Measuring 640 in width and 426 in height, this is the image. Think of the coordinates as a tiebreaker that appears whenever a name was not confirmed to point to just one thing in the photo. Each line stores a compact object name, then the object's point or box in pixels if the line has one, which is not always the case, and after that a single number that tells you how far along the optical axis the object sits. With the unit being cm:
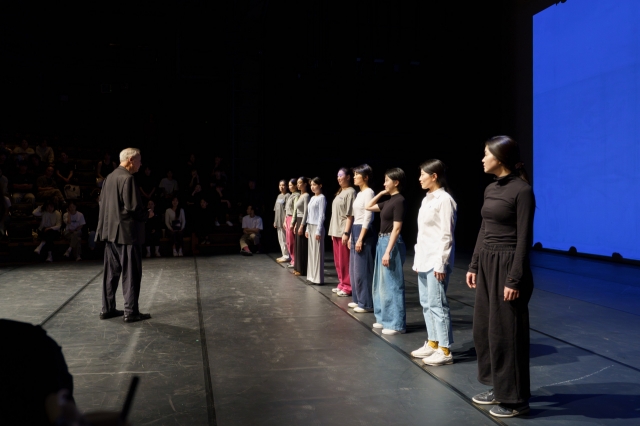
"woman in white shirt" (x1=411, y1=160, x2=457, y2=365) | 370
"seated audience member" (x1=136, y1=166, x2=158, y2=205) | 1212
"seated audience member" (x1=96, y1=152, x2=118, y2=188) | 1317
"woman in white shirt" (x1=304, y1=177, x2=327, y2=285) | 717
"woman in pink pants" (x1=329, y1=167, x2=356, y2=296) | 617
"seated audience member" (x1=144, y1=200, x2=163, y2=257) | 1093
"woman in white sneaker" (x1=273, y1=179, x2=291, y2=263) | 985
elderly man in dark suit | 502
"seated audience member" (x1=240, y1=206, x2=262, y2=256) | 1176
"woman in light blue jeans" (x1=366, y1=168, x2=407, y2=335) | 457
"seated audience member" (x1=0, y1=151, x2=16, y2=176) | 1145
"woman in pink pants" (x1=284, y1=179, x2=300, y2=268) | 891
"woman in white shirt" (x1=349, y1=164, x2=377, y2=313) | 556
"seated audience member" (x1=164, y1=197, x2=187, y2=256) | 1123
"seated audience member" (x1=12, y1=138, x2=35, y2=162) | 1211
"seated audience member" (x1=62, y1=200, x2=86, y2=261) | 1031
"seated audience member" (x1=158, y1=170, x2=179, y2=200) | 1267
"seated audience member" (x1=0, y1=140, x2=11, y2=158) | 1176
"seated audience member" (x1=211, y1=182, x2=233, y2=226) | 1271
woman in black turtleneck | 279
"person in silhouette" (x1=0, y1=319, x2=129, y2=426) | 96
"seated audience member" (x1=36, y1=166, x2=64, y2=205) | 1127
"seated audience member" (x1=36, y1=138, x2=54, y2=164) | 1287
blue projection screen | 891
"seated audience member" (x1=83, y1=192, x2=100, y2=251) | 1066
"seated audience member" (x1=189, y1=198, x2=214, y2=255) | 1175
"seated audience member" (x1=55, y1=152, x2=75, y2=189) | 1215
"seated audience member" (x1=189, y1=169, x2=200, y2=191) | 1339
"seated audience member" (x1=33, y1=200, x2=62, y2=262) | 1010
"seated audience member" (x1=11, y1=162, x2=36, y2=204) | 1122
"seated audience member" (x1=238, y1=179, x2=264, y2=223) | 1294
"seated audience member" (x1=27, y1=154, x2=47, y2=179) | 1191
